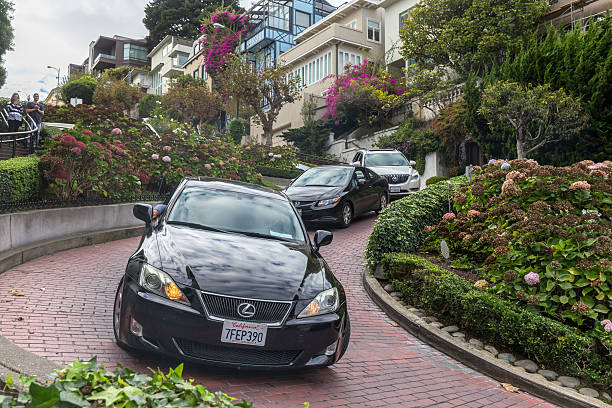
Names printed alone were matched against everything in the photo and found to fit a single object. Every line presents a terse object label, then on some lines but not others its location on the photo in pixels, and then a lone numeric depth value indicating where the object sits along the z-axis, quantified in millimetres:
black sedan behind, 12711
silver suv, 17656
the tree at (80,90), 59594
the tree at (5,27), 46684
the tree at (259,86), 33062
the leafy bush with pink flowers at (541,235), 6074
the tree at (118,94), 55906
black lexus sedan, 4117
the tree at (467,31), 25719
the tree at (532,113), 17969
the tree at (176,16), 72188
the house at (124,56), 88875
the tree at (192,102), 45000
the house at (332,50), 39125
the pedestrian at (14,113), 16812
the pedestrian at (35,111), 16858
